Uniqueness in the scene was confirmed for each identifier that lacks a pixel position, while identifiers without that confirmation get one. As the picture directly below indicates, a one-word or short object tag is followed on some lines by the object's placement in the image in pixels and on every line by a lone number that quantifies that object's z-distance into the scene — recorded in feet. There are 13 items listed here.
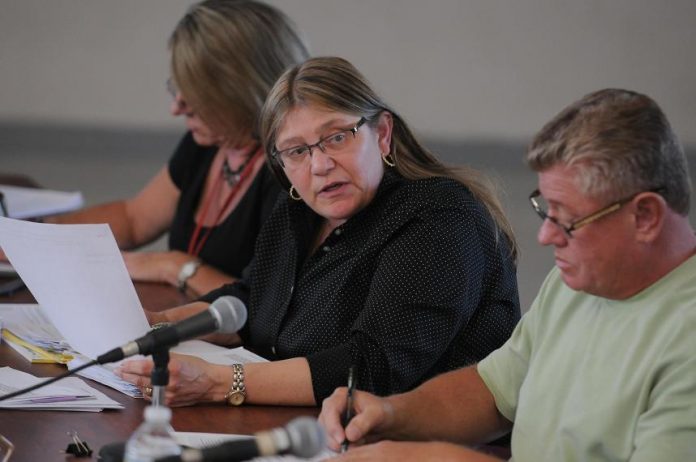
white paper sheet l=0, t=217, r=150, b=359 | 24.14
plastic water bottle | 21.86
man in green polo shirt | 22.35
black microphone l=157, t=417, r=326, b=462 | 21.20
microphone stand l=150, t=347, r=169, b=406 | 22.16
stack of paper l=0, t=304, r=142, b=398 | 24.25
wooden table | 23.14
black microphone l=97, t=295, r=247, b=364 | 22.13
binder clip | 22.99
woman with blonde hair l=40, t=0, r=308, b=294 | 27.10
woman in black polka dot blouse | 24.13
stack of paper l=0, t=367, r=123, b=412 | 23.69
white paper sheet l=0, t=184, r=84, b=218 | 28.30
